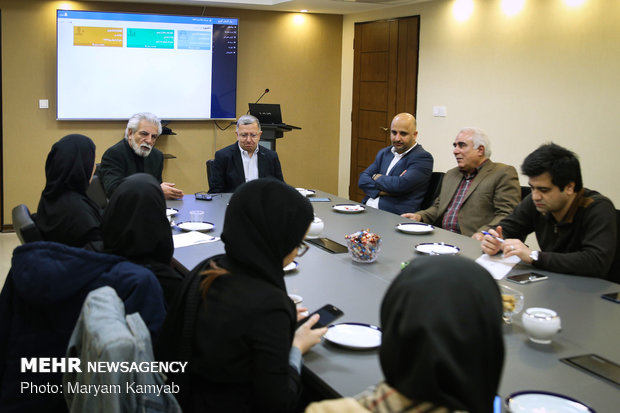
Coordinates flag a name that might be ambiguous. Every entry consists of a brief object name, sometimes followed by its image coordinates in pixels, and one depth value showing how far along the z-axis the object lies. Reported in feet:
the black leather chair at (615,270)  9.46
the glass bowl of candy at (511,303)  6.88
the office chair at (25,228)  9.17
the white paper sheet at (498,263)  8.82
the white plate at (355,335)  6.29
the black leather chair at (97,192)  15.08
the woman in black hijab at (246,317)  5.45
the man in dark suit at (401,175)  15.65
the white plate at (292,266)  8.95
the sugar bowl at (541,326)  6.36
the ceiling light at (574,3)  17.47
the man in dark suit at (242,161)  16.35
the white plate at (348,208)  13.76
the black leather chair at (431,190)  15.71
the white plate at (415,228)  11.63
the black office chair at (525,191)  13.39
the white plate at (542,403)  5.09
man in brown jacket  13.03
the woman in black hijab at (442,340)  3.32
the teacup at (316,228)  10.83
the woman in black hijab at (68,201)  9.88
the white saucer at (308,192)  16.01
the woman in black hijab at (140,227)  7.57
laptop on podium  22.63
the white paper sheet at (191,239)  10.55
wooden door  23.76
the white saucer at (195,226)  11.60
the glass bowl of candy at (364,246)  9.41
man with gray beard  15.03
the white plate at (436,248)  10.13
